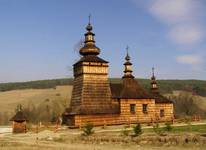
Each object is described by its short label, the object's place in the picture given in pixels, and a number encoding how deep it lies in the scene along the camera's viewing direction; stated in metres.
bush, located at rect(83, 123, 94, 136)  35.78
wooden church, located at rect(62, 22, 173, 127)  50.41
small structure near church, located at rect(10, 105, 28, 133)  46.38
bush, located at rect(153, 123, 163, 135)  32.72
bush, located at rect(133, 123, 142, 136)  31.87
